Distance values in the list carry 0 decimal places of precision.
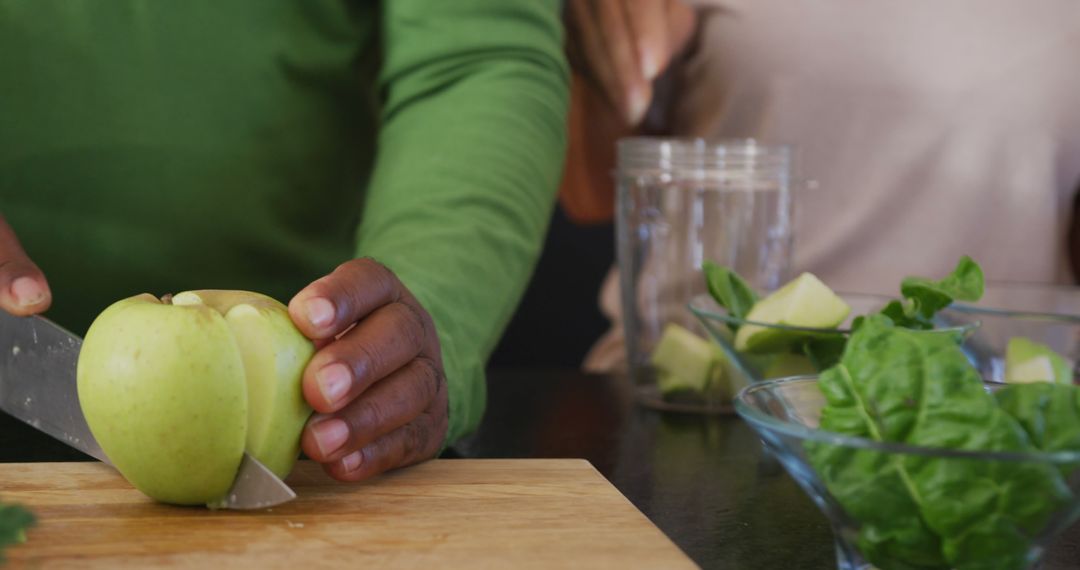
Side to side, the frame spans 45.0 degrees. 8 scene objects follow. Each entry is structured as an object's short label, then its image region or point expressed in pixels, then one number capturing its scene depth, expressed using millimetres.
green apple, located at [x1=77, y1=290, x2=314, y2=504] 682
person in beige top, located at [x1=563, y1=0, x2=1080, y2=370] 1650
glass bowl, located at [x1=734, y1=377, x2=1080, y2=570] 575
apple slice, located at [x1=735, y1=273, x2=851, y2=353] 963
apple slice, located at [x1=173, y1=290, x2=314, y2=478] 703
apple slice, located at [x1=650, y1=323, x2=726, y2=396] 1138
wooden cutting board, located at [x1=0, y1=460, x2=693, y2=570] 632
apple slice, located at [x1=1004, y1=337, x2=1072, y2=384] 923
